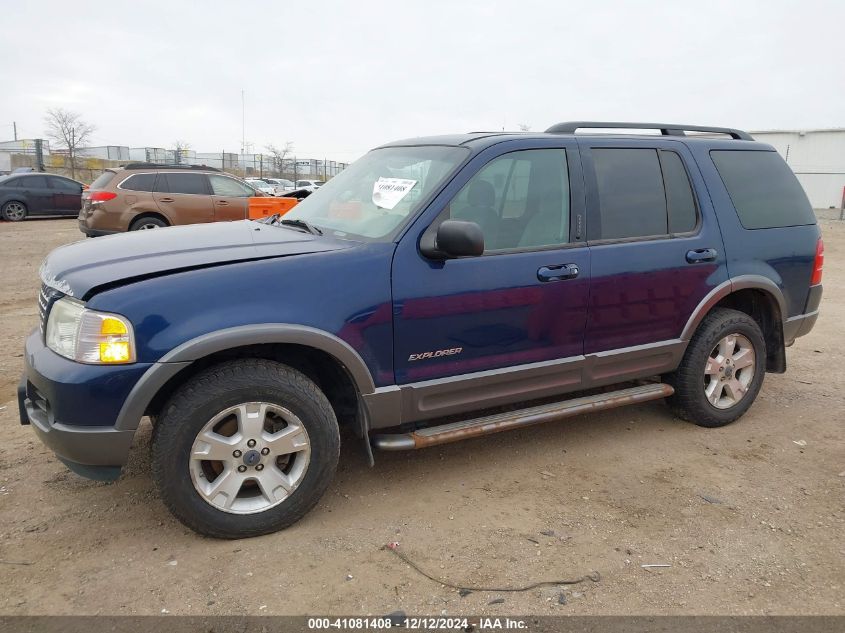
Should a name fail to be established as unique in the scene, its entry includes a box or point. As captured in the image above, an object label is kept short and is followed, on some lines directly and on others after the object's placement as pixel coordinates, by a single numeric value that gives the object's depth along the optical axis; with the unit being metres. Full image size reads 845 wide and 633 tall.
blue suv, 2.87
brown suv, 11.79
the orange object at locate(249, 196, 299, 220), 8.88
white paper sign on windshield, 3.61
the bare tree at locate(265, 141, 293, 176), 51.00
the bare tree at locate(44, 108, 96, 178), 44.81
